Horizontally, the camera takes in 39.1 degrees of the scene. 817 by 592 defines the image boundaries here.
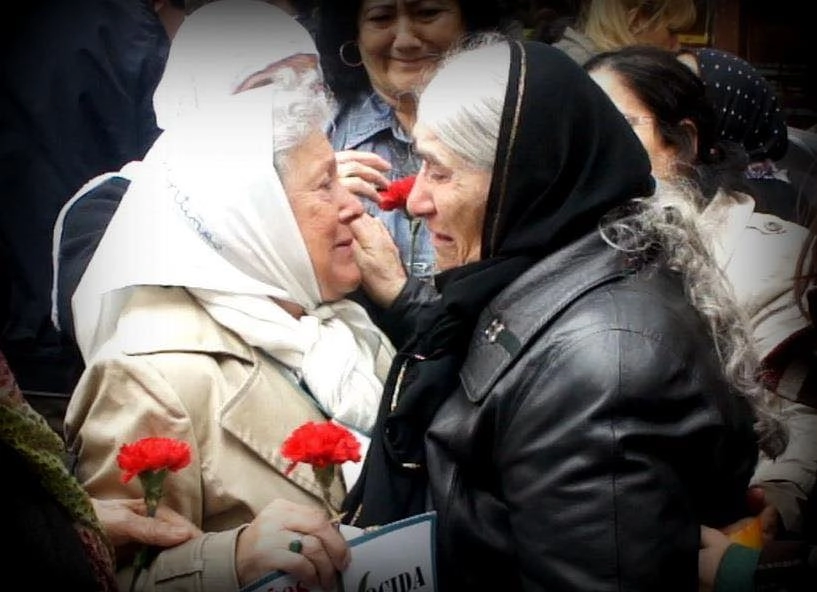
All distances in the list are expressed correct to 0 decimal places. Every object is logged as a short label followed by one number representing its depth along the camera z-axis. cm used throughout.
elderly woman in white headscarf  191
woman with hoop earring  201
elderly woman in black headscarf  172
